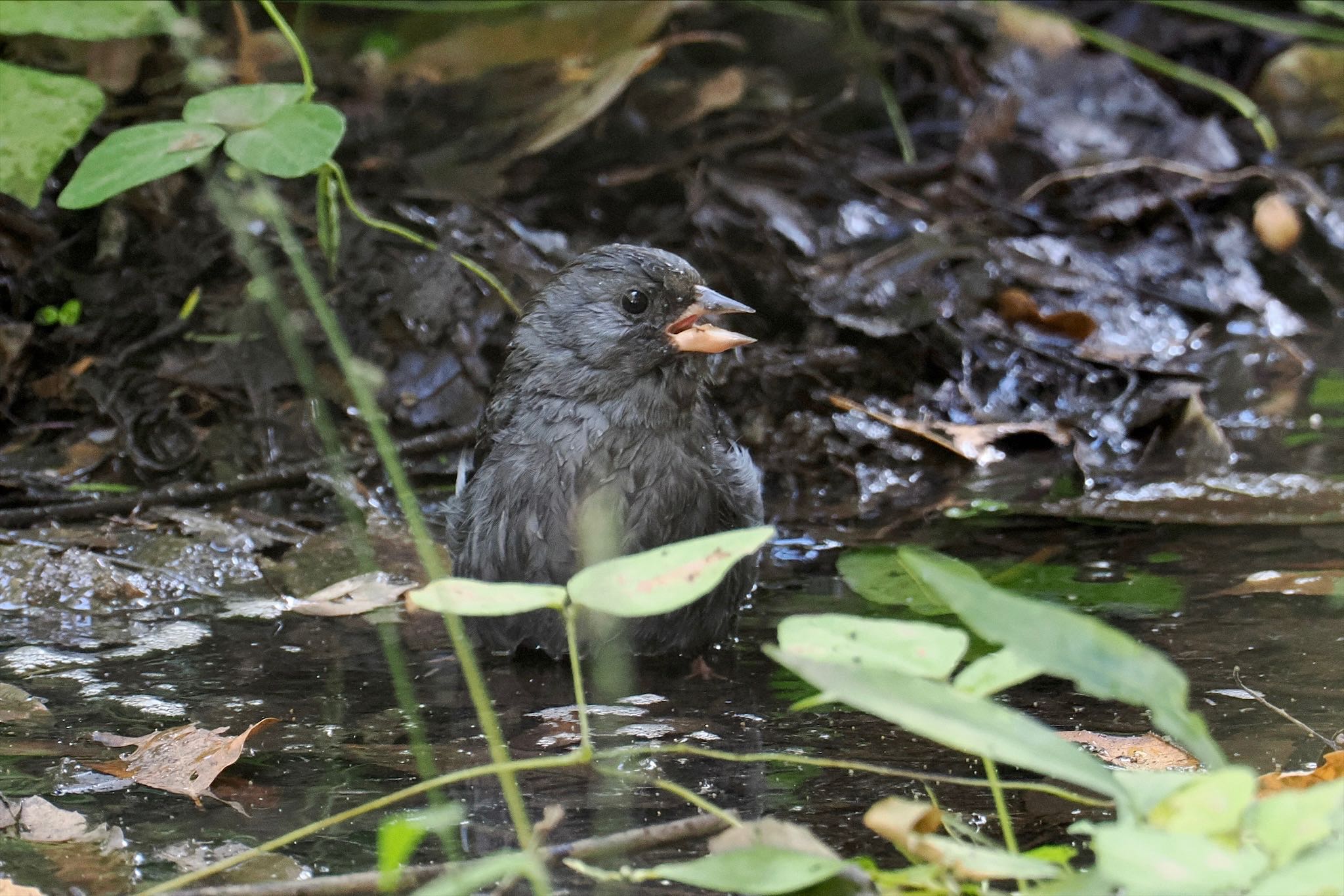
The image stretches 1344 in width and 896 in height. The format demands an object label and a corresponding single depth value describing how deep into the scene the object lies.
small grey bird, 6.40
